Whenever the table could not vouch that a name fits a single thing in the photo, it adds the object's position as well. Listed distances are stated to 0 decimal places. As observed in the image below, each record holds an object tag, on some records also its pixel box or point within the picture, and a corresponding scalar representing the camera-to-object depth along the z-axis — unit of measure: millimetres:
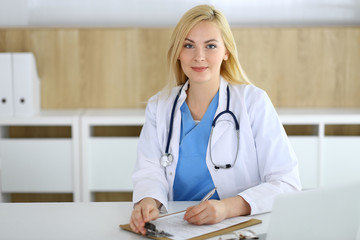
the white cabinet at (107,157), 2826
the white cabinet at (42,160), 2834
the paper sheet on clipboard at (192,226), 1244
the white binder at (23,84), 2846
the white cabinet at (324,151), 2820
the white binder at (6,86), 2828
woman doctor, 1654
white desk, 1283
